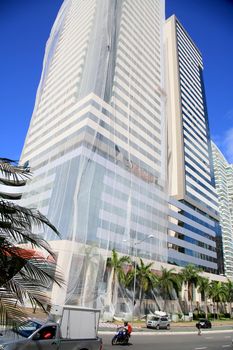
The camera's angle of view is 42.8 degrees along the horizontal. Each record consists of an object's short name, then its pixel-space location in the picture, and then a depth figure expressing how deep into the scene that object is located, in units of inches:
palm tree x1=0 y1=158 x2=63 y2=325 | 260.9
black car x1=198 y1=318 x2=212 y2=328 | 1597.2
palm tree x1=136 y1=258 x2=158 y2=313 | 1654.8
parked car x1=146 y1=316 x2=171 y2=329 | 1259.2
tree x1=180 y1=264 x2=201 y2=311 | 2238.7
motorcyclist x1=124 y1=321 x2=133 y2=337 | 690.7
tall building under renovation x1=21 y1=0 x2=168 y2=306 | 1103.6
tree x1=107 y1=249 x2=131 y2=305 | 1459.2
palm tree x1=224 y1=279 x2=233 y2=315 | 2725.9
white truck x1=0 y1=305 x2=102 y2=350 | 343.9
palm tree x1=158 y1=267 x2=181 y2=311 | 1899.6
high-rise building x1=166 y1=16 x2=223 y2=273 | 2849.4
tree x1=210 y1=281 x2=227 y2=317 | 2522.1
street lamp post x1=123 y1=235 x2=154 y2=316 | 1520.4
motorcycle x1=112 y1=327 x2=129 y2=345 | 672.2
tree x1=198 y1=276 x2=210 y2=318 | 2341.3
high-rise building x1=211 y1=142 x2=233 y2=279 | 5398.6
